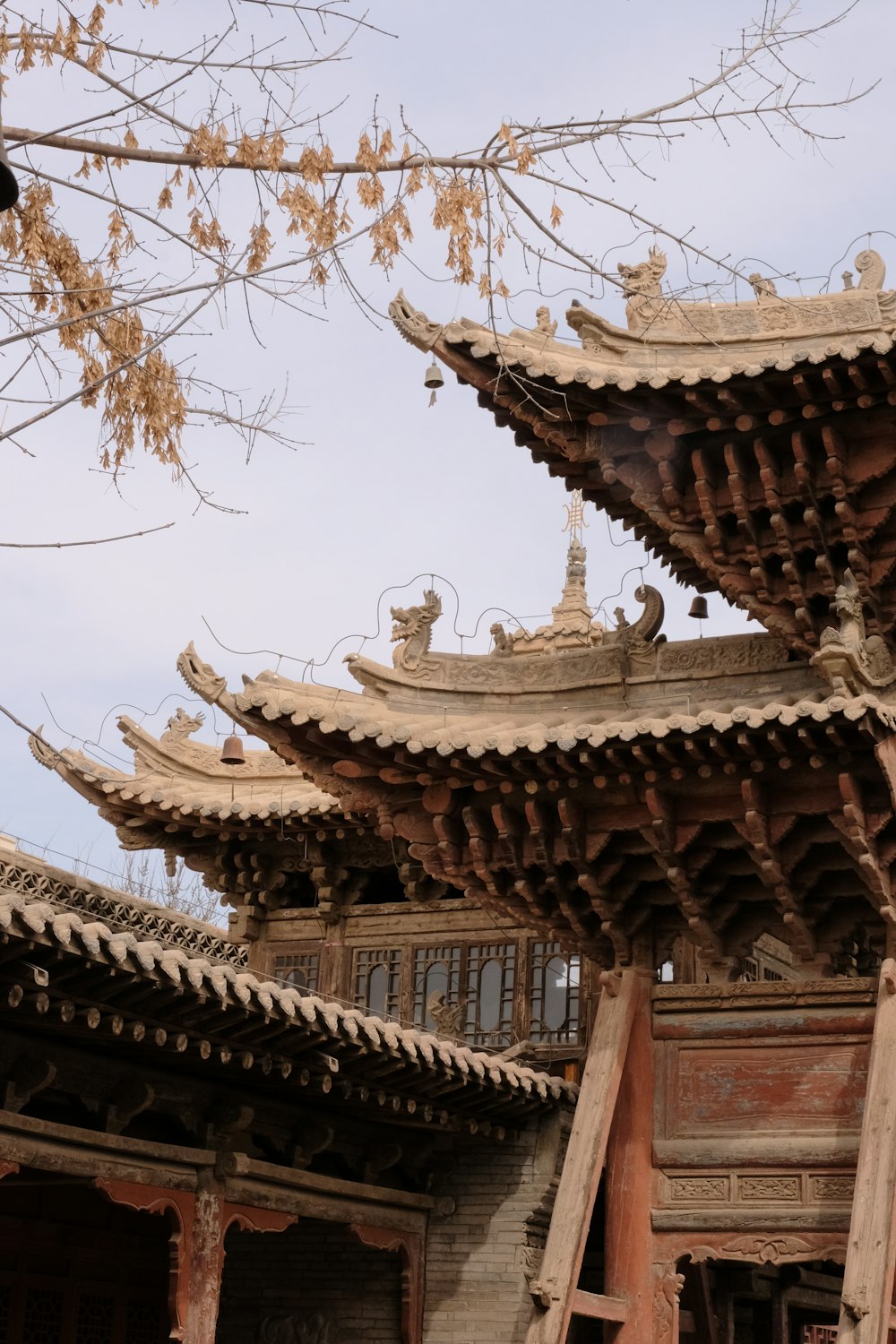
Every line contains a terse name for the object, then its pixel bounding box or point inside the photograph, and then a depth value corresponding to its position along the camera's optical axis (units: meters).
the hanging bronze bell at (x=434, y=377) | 7.81
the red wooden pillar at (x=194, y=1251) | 9.85
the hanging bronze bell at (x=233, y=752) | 16.02
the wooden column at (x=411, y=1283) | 11.98
